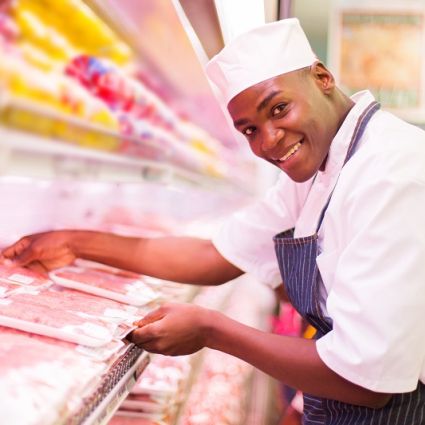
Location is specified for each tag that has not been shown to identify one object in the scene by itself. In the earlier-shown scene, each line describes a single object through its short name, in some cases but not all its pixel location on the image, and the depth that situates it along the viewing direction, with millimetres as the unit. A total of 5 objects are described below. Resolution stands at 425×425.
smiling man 1108
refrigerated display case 1065
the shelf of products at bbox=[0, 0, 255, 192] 1214
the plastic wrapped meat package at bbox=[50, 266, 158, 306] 1504
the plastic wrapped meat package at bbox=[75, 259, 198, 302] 1768
